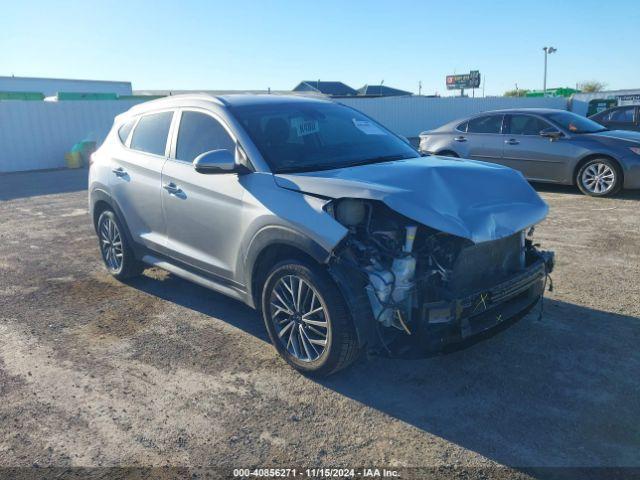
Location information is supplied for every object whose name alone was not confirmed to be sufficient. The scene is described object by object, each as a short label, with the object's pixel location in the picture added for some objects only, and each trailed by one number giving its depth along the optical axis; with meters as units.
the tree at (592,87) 74.12
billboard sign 66.38
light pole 66.69
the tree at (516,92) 67.50
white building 36.78
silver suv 3.34
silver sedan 9.08
